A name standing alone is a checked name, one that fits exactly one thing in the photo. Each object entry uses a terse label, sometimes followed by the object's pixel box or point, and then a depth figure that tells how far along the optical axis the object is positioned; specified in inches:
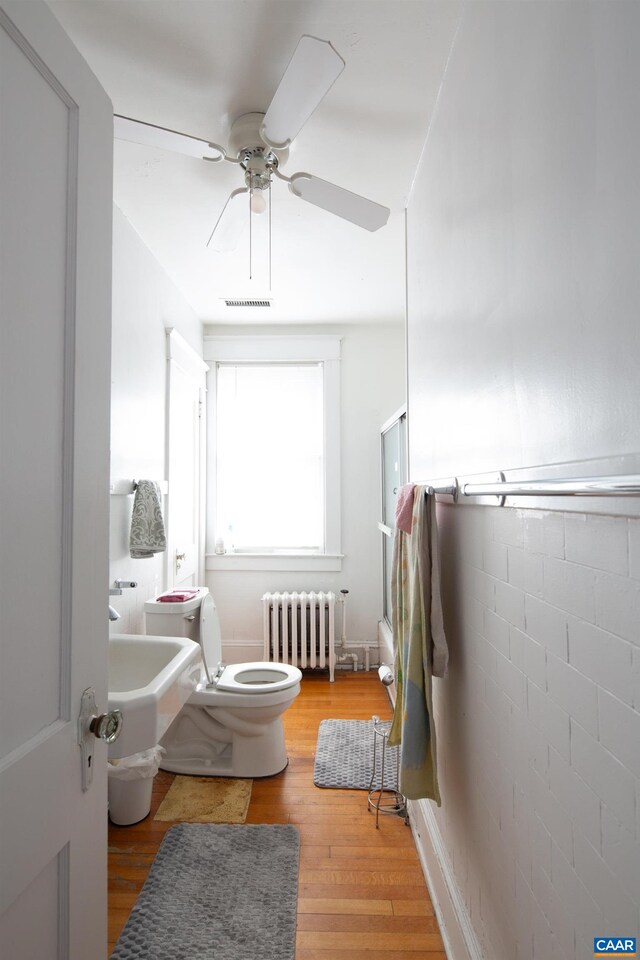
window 162.1
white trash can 84.1
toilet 98.2
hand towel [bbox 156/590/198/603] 102.0
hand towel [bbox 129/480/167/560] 97.1
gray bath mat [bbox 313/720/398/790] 98.2
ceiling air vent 135.0
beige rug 87.8
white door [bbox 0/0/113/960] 28.5
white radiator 149.4
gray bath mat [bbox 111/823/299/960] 62.3
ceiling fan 52.1
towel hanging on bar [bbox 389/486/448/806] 59.1
